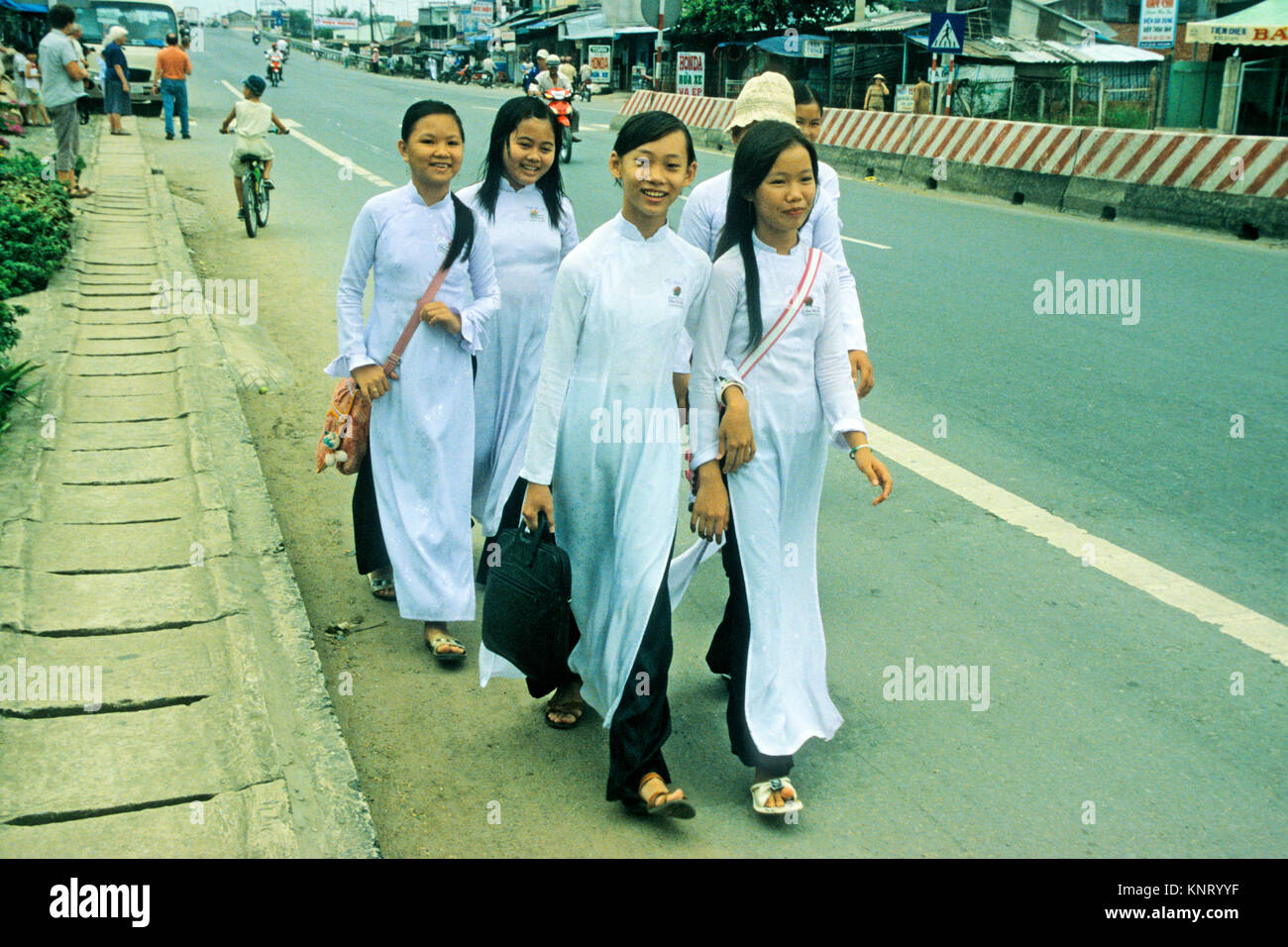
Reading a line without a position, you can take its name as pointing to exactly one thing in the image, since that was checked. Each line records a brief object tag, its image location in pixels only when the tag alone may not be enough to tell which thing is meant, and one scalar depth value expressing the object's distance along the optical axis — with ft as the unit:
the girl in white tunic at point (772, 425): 10.25
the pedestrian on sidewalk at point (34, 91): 67.72
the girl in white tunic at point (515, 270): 13.53
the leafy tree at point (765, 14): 128.57
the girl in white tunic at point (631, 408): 10.09
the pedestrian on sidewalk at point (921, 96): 82.33
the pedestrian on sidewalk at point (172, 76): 65.82
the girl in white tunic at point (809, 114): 15.39
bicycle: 39.50
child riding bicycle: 39.50
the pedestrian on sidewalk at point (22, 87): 67.21
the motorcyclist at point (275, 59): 127.54
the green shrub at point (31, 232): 25.88
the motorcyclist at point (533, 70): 75.25
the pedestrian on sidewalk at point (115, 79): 63.62
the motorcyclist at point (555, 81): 69.33
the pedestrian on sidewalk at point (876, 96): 89.84
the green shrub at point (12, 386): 18.43
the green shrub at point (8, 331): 19.04
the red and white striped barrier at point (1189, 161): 42.11
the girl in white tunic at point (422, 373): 13.25
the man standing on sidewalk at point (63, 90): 39.81
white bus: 84.69
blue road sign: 63.16
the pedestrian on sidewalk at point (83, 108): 72.75
